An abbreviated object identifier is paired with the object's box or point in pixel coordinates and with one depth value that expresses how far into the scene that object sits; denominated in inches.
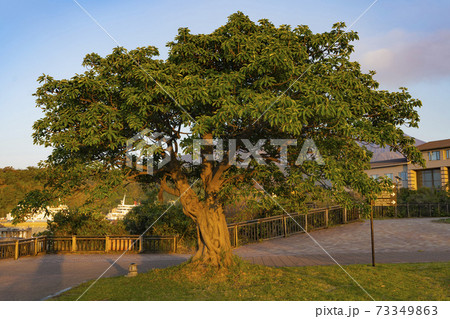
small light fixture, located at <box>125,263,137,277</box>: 426.0
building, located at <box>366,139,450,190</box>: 1660.9
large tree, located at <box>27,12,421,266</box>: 319.0
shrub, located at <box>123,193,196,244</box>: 735.1
